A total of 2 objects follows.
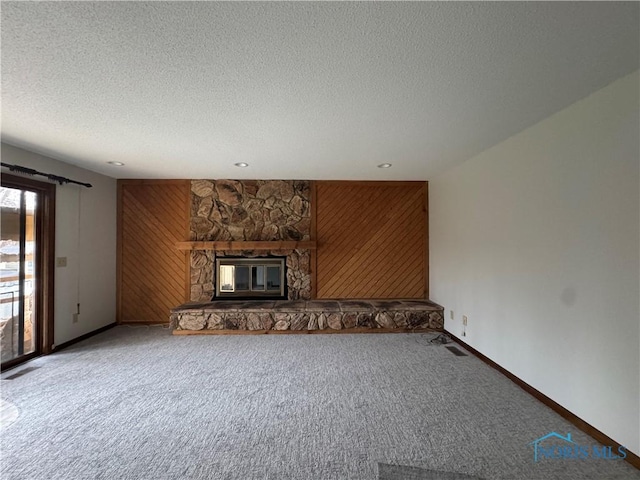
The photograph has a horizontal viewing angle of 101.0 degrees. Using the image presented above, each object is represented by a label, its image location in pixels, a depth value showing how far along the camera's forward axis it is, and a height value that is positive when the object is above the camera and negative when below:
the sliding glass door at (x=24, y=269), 2.89 -0.31
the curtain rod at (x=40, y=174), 2.76 +0.78
